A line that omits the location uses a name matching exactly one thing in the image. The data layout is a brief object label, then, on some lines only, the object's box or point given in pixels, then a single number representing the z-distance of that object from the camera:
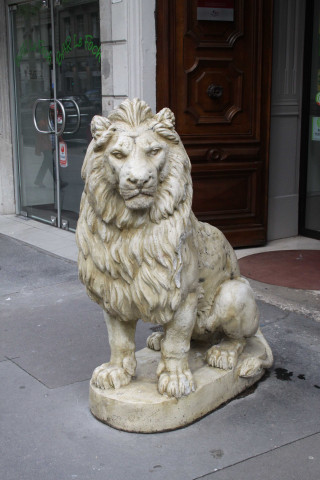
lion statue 3.13
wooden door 6.51
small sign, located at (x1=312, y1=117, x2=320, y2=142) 7.58
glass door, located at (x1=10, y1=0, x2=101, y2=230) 7.57
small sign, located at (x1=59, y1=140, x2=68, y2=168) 8.23
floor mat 6.04
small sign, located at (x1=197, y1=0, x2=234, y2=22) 6.50
